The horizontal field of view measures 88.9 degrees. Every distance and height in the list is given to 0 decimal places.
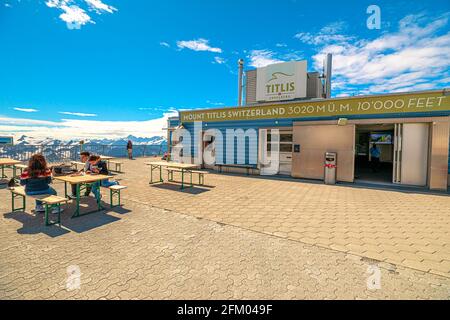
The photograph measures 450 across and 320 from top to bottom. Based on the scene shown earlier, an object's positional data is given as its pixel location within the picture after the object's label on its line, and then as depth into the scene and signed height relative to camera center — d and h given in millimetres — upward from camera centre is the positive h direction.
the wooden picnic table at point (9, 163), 8309 -515
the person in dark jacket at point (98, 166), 6293 -445
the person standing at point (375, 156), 13618 -27
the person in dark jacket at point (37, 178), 5051 -637
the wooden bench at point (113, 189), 5758 -973
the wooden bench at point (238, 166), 12106 -697
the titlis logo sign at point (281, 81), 13031 +4295
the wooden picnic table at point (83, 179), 5125 -683
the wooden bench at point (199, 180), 9217 -1165
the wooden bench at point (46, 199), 4417 -1004
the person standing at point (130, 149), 19780 +174
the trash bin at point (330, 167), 9508 -517
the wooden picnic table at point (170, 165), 8805 -523
